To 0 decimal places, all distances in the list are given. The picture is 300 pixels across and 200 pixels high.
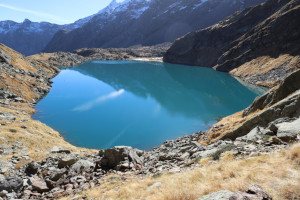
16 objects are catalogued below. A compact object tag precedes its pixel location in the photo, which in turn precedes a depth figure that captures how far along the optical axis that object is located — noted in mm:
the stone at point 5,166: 14664
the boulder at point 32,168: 15570
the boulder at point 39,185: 13172
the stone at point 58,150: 20816
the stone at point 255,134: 13709
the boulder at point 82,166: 15715
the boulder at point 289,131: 11220
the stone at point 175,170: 11990
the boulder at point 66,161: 16406
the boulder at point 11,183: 12666
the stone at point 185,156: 15072
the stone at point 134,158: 17062
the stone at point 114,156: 16938
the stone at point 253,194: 5973
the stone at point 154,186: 9831
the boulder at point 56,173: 14562
